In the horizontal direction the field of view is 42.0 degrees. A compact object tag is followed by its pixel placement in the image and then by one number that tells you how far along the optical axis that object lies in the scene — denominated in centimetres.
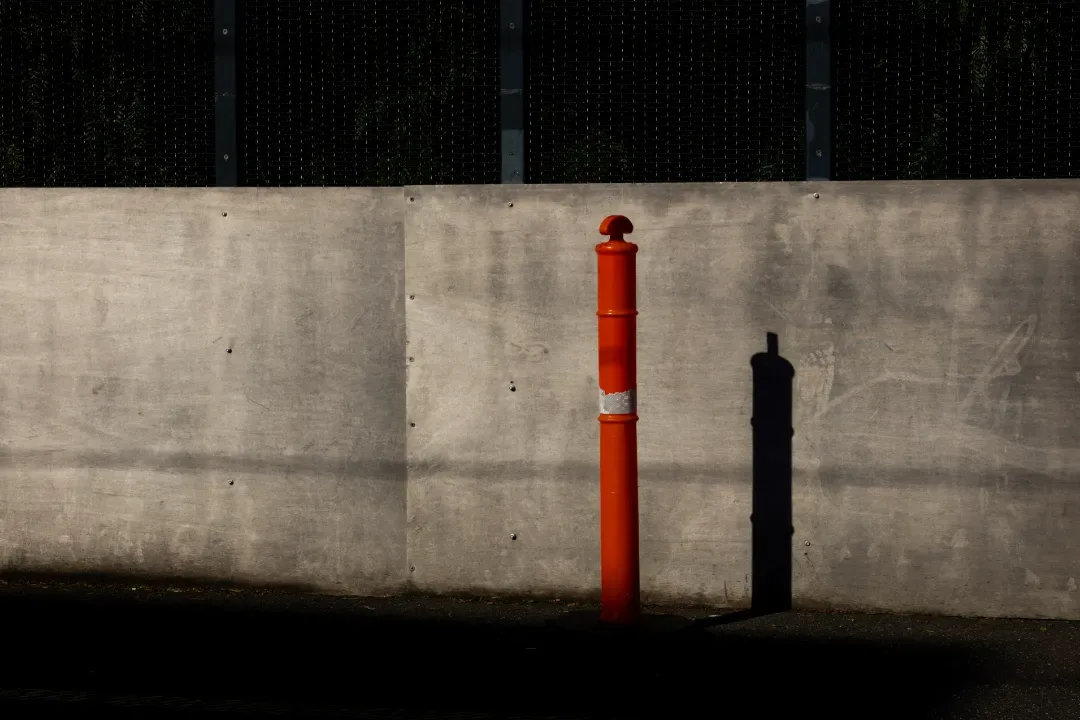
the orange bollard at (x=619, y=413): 552
